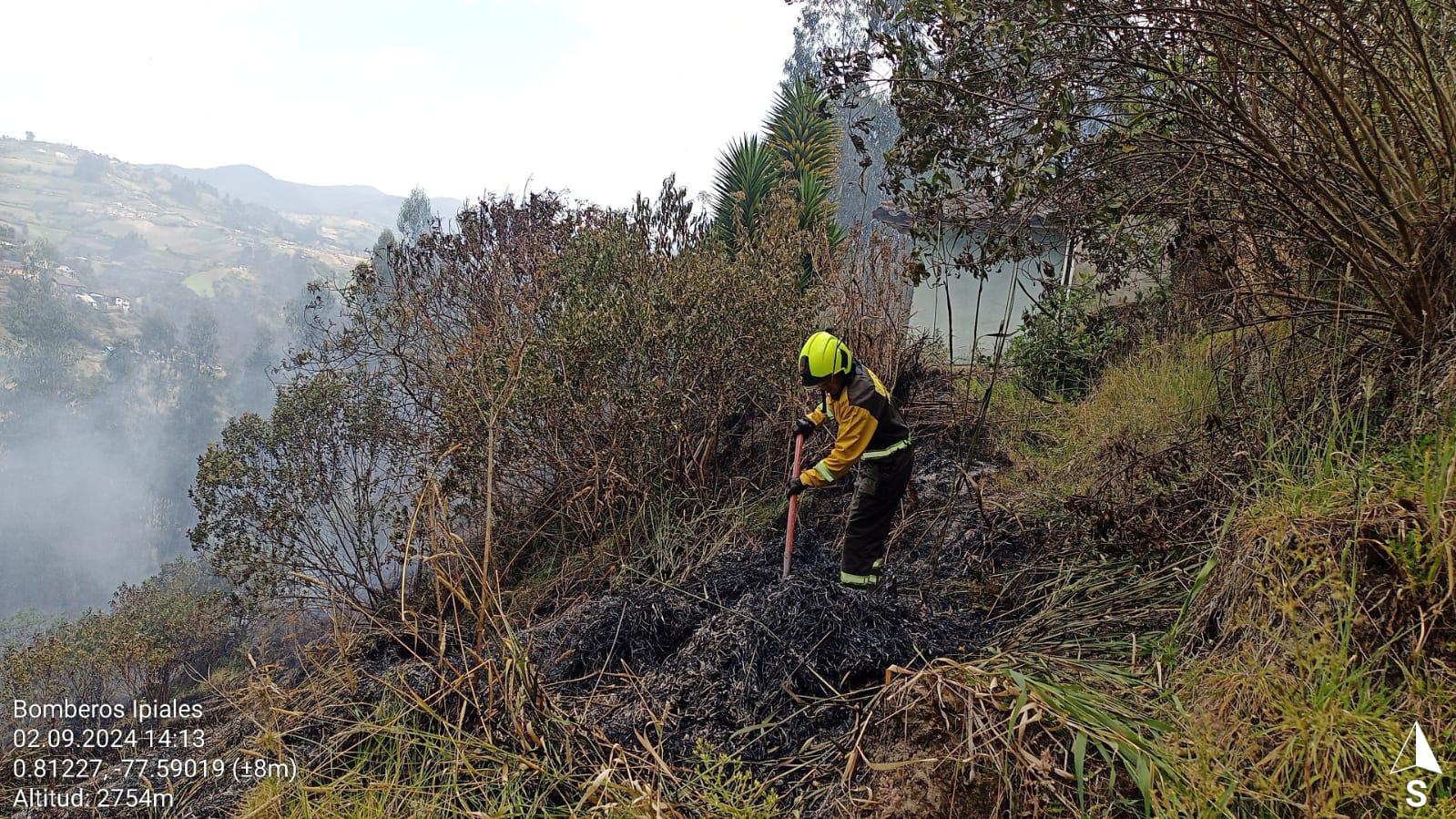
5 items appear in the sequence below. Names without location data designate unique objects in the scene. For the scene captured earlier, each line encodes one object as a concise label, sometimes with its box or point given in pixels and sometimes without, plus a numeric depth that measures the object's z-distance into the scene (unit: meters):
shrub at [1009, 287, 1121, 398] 8.16
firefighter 4.96
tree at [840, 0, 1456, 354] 3.28
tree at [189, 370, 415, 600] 8.42
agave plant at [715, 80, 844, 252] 14.10
